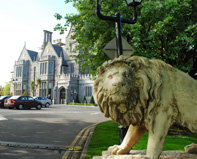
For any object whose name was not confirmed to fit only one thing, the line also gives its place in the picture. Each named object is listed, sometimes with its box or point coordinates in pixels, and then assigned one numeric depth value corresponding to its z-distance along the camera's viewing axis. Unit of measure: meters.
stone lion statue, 2.34
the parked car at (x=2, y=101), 22.50
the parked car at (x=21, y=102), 20.05
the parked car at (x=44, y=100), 26.47
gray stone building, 42.19
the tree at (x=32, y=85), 48.64
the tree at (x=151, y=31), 8.08
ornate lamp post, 5.05
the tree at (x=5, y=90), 74.69
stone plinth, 2.64
